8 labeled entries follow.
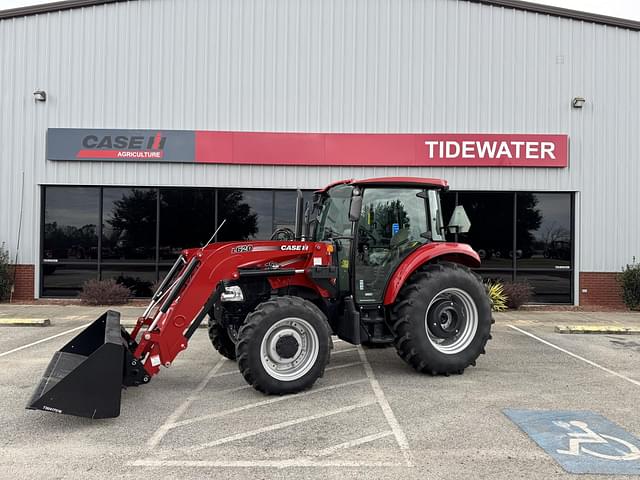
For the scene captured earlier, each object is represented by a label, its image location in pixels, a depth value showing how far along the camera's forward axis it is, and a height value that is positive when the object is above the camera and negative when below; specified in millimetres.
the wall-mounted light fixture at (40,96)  12958 +3662
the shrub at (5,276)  12633 -903
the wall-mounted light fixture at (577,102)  12984 +3734
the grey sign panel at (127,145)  12961 +2429
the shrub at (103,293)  12500 -1283
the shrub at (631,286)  12547 -893
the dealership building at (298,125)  13031 +3050
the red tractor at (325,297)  5297 -603
